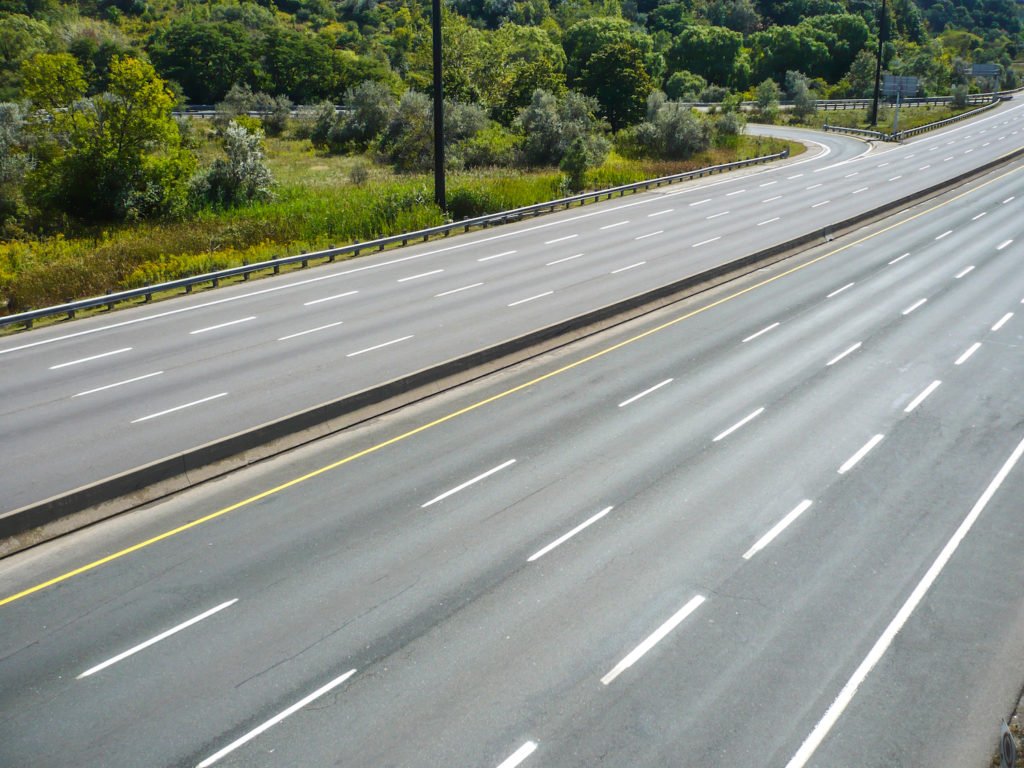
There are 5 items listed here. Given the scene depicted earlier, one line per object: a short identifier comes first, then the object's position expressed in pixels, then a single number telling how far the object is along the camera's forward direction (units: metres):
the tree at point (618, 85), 79.75
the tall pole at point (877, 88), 81.24
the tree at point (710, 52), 130.50
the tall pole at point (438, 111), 36.88
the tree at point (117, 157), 47.62
